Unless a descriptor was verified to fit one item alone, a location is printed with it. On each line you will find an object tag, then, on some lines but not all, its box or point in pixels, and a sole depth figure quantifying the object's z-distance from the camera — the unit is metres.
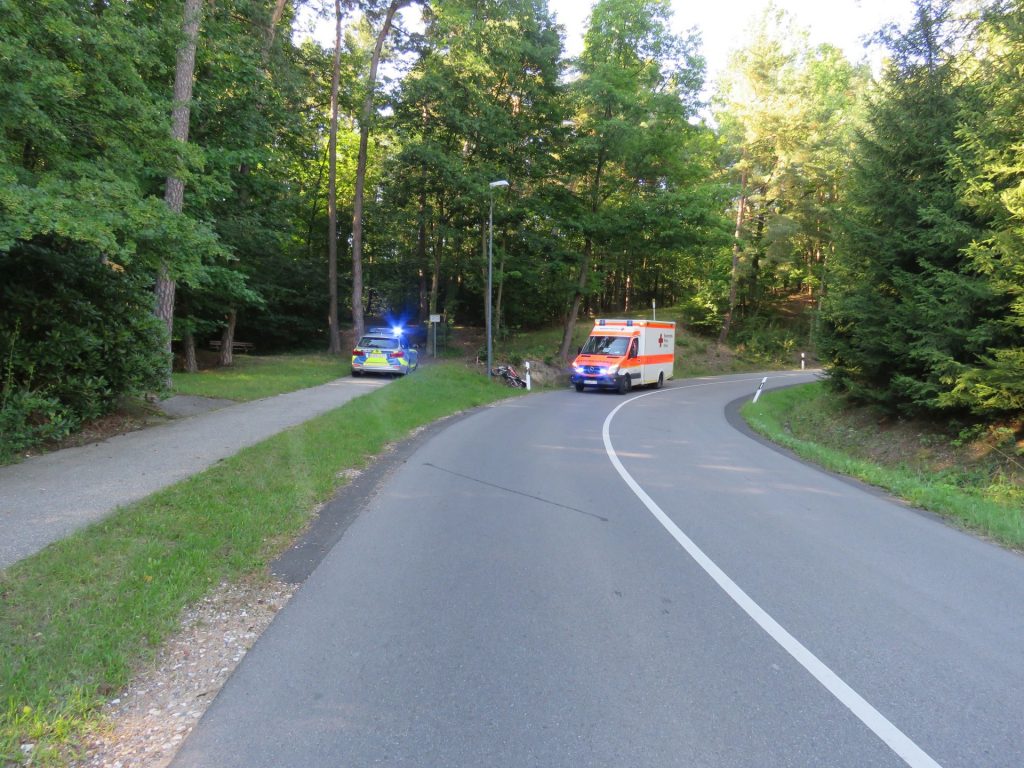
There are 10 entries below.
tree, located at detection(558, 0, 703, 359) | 29.94
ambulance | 25.17
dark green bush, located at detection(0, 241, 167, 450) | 8.88
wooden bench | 30.95
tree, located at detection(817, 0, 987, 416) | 12.48
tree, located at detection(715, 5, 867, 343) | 37.12
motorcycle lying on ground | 26.48
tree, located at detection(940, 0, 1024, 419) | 10.80
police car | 23.52
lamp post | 22.66
